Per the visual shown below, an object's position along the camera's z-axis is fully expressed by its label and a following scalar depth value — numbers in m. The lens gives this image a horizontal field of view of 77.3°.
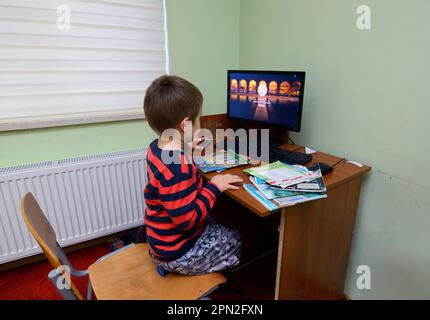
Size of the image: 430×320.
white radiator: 1.55
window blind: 1.46
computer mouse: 1.18
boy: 0.88
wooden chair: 0.86
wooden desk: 1.02
